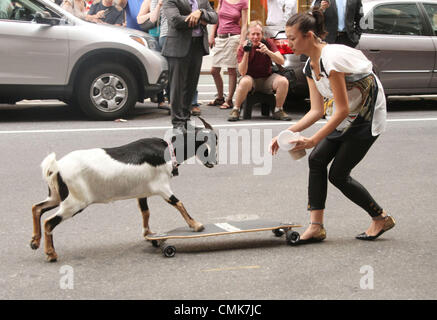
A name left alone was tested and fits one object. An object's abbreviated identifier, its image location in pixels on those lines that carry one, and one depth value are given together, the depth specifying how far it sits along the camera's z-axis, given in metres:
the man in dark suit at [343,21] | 9.84
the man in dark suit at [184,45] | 8.86
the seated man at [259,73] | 9.92
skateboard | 4.69
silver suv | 9.60
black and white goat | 4.38
